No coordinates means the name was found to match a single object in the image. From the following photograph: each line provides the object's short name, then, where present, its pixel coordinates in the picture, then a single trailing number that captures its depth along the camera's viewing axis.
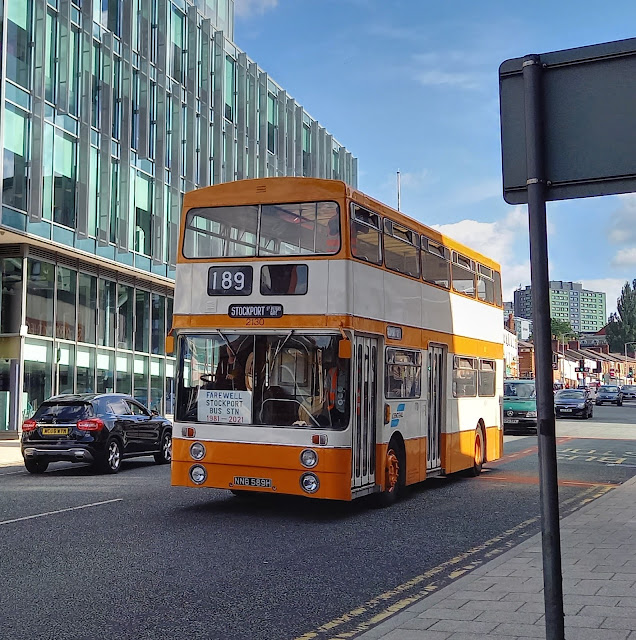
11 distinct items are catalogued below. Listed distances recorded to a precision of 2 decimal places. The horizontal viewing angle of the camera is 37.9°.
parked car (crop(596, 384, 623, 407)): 74.75
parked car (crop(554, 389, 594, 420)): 46.25
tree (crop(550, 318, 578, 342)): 176.84
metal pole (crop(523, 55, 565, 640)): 3.64
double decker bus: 11.43
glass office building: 28.22
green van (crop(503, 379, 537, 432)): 32.53
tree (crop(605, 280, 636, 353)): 182.75
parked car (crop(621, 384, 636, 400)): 92.56
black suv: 17.67
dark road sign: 3.60
